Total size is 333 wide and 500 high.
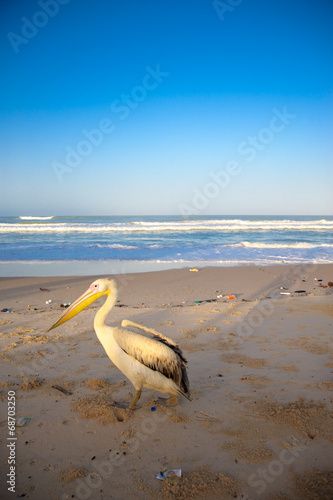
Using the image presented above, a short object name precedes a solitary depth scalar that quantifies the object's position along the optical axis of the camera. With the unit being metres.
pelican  3.10
